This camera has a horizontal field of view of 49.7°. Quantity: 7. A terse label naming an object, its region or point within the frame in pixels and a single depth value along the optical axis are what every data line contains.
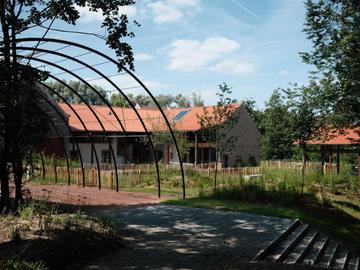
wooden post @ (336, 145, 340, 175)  23.78
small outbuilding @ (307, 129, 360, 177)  20.03
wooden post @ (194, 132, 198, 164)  39.16
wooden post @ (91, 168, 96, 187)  21.98
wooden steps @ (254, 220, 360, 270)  8.66
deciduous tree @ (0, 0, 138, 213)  9.02
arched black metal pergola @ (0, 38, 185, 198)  10.66
